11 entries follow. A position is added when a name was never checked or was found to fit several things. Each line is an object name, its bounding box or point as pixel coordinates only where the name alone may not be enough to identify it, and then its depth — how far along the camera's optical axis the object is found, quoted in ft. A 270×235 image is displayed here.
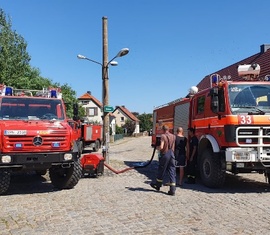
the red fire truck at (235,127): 18.66
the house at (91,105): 175.44
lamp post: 31.71
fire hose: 26.43
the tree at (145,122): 212.21
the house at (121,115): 211.67
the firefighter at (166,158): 18.60
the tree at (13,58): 59.17
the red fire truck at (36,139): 17.43
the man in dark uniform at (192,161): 22.09
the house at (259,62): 42.02
